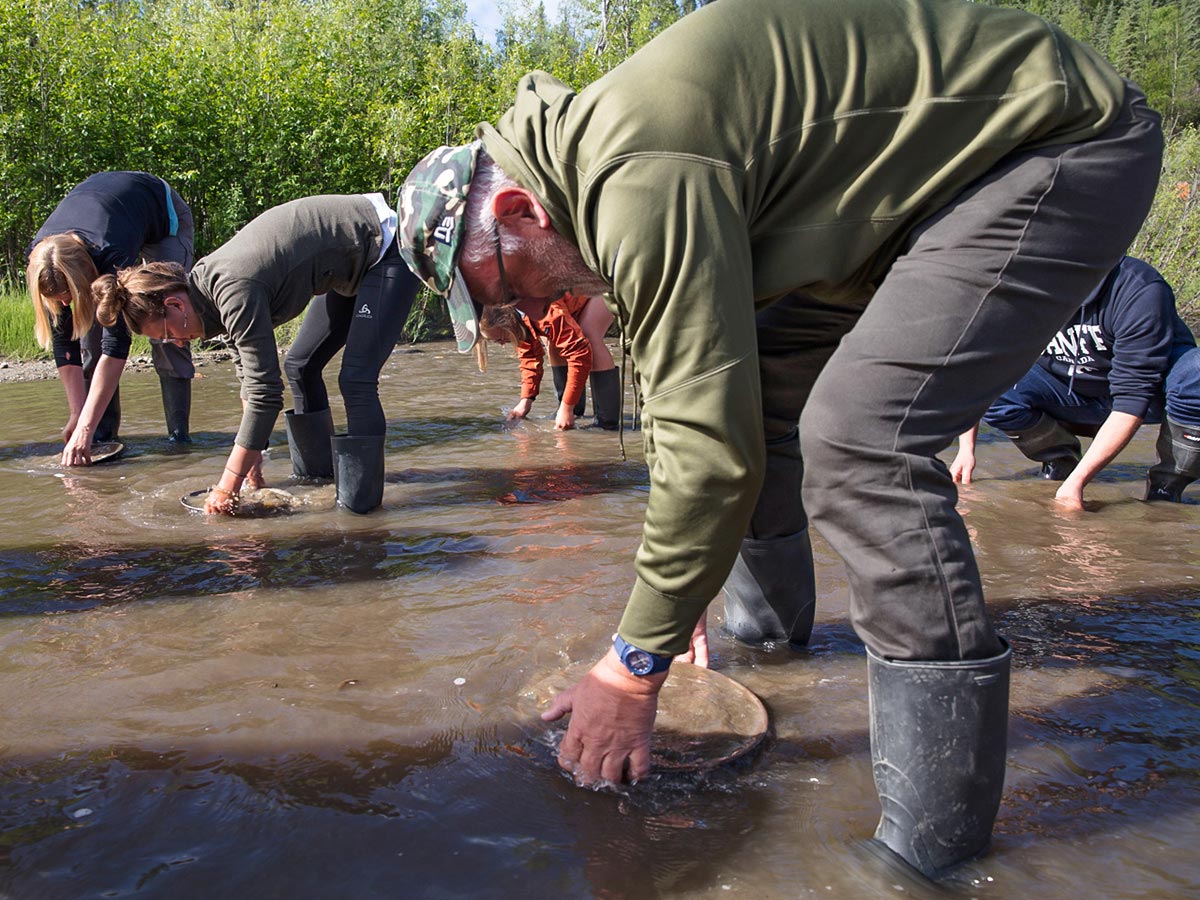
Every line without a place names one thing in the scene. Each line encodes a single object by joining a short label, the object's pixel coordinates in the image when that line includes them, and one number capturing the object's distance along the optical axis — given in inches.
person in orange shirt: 252.7
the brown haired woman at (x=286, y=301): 168.4
